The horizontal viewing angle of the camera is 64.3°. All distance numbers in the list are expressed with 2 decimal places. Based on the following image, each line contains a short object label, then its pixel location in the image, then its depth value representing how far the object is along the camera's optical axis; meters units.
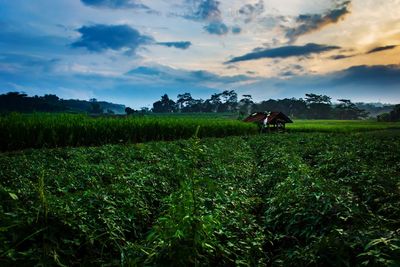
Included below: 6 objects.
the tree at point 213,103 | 152.71
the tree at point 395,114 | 89.44
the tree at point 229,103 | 153.38
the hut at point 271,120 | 49.99
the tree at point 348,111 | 136.38
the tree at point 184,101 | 156.38
